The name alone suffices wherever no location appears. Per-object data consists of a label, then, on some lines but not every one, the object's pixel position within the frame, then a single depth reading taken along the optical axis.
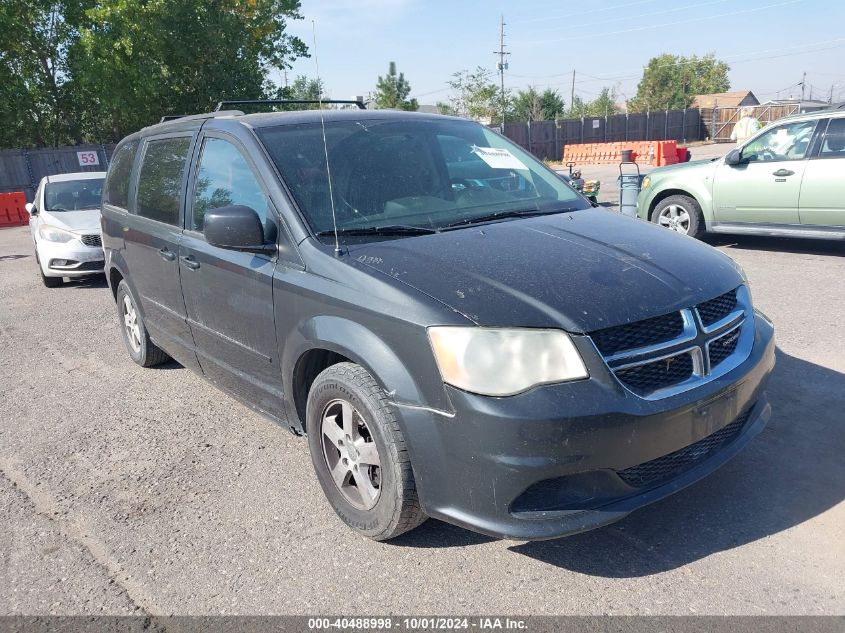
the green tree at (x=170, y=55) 25.23
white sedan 9.32
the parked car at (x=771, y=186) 7.94
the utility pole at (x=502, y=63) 55.97
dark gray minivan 2.42
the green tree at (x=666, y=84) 81.43
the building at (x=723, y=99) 76.69
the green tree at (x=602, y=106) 83.39
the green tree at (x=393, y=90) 55.19
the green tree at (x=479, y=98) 53.28
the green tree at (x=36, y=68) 28.69
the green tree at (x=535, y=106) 62.97
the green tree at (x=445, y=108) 49.68
